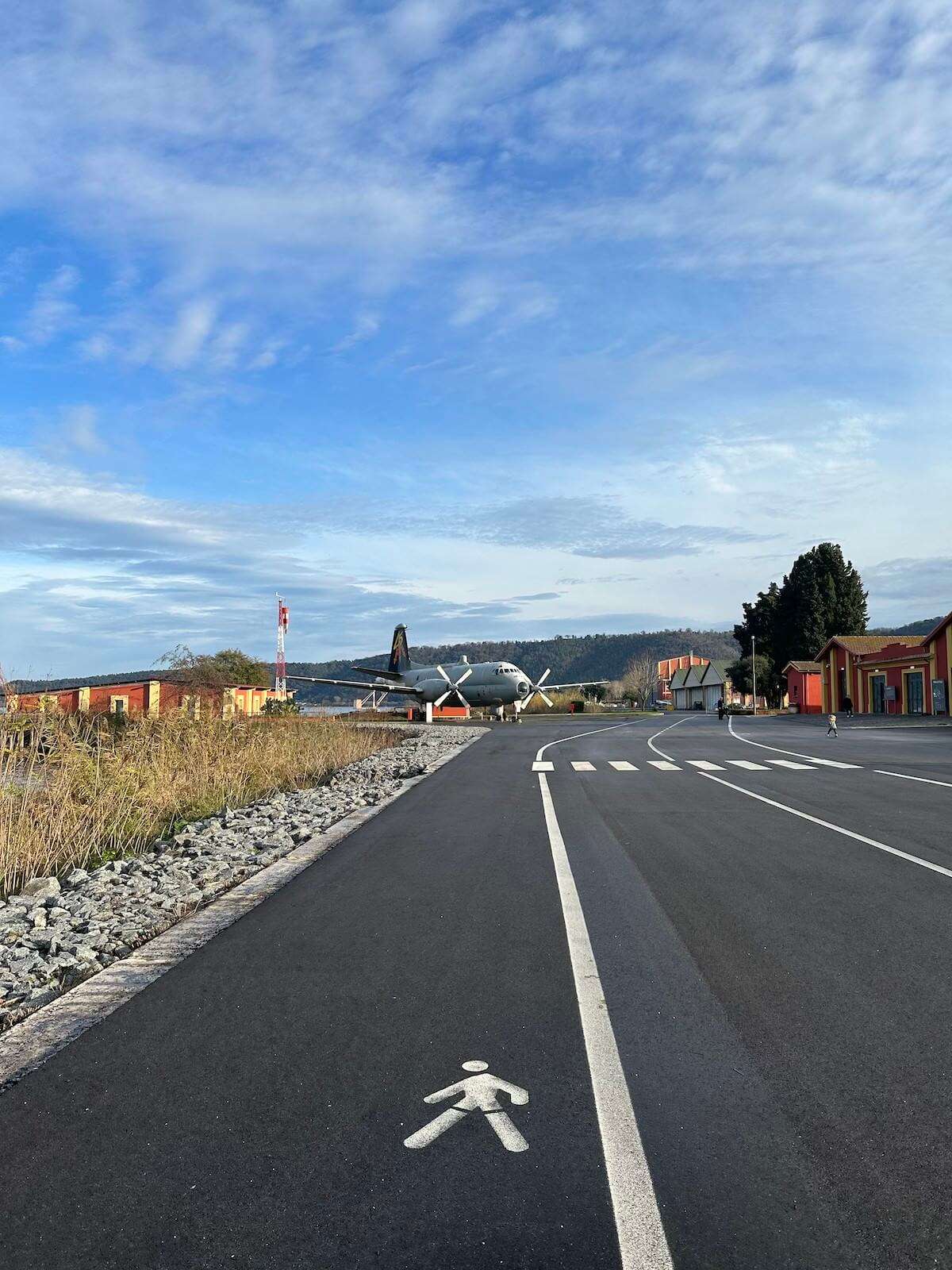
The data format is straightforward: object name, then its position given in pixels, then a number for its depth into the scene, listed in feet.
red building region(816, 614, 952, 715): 168.04
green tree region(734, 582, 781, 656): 282.25
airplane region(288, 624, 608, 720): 205.77
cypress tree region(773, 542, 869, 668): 260.83
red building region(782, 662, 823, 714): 237.25
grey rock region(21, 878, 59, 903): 26.81
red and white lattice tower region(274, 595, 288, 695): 196.24
